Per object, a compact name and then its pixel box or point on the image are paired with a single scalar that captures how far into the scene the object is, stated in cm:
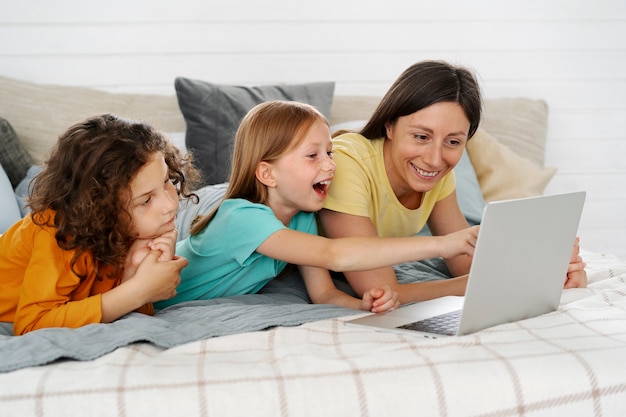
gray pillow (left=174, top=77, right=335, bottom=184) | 288
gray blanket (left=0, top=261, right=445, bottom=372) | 192
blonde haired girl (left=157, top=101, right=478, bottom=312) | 220
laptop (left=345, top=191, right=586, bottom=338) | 191
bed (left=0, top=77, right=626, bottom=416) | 181
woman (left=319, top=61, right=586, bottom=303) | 234
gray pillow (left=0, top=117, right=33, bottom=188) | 280
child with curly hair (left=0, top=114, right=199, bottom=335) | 210
